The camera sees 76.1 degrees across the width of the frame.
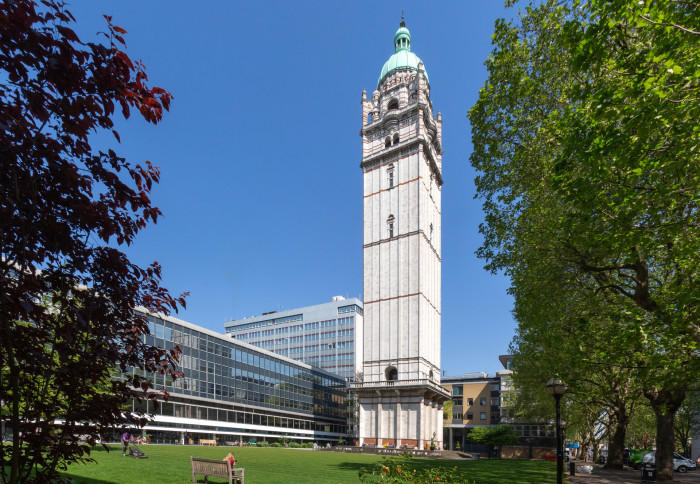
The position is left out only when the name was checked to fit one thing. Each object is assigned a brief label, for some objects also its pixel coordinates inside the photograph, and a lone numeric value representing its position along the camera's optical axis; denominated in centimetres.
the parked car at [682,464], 3884
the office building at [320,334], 9556
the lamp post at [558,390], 1411
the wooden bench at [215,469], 1428
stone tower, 5453
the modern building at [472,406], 8794
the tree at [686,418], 3698
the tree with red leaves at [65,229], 377
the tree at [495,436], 5312
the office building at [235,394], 5025
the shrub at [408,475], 1065
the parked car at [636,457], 3762
